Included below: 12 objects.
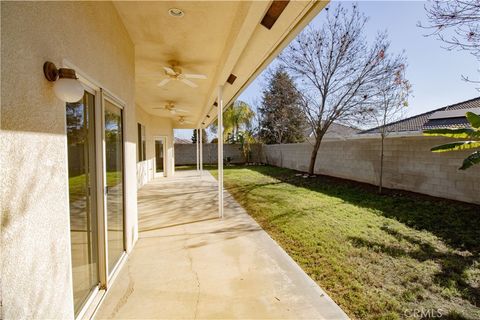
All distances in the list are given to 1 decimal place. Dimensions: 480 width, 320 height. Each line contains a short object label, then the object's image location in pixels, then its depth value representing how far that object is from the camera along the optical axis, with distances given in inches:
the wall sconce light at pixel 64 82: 64.1
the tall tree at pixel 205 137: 1335.4
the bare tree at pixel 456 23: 155.6
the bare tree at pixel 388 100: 325.1
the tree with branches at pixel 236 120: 957.2
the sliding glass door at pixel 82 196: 87.1
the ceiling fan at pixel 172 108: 341.8
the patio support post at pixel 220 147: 230.5
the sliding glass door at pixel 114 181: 123.0
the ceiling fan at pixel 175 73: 188.9
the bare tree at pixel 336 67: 401.7
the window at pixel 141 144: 382.3
